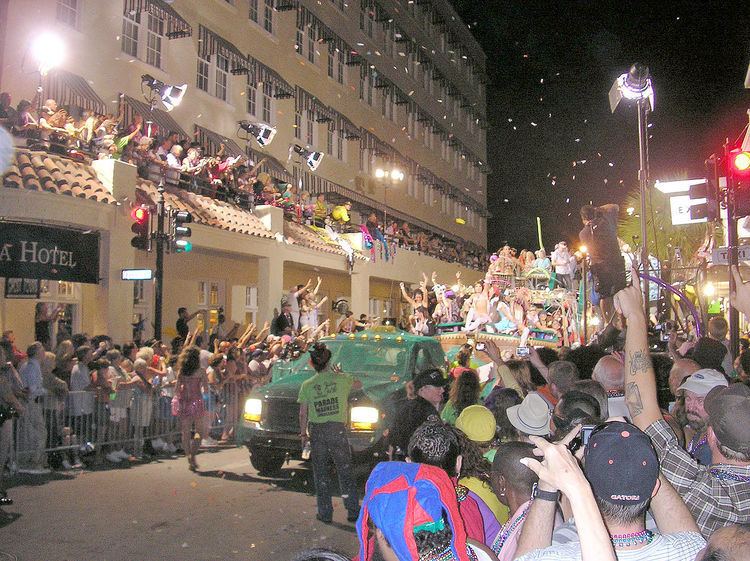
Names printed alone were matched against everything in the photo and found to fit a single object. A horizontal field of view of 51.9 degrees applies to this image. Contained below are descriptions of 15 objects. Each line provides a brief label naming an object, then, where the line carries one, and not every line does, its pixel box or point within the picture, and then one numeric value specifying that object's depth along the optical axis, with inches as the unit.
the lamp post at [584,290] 550.0
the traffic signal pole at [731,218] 343.6
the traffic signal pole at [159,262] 565.6
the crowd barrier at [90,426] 395.5
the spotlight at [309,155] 1037.2
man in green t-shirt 307.0
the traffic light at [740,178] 343.9
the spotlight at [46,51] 598.5
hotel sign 506.9
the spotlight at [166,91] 734.5
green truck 371.2
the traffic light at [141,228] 568.7
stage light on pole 552.1
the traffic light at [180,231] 581.9
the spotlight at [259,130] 908.0
